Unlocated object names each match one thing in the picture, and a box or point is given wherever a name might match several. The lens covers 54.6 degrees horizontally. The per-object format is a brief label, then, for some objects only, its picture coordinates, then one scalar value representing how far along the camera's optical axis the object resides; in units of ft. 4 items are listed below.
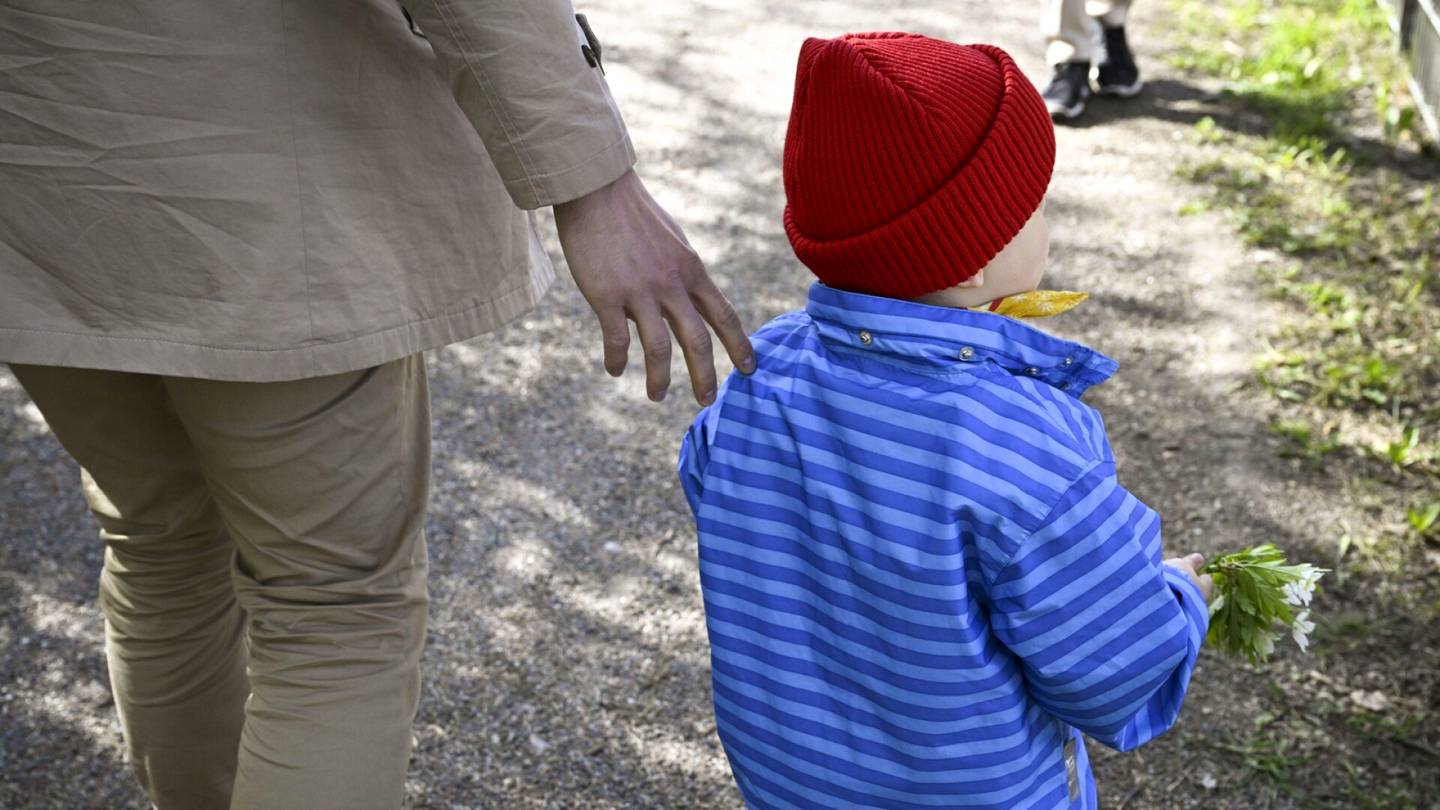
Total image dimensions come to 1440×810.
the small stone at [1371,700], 8.61
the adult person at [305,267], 4.92
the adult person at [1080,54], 16.29
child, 4.64
